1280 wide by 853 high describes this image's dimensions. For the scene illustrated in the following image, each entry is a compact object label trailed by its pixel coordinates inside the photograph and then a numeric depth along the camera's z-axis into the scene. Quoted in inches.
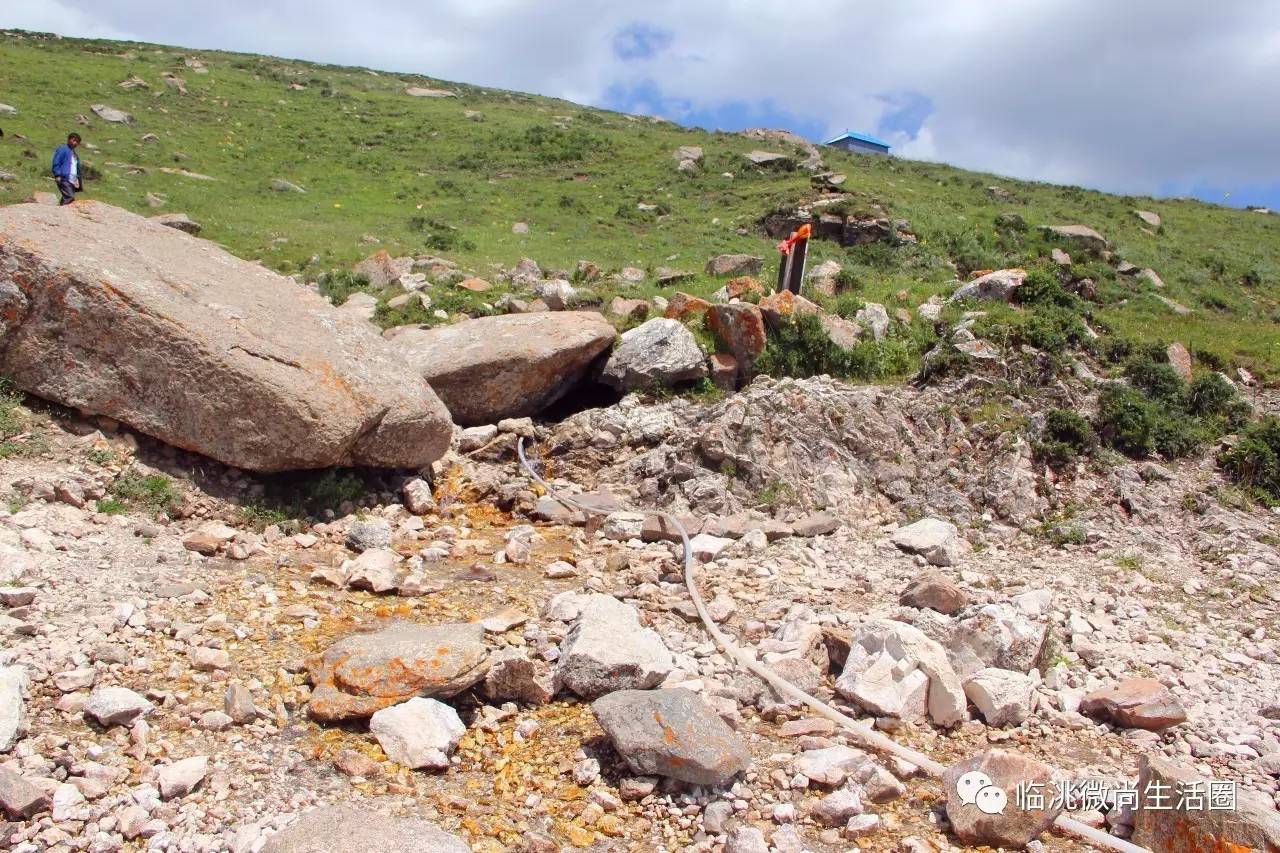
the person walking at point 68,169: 583.8
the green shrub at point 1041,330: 438.0
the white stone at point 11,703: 167.0
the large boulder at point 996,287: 538.3
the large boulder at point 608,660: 217.0
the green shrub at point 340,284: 601.3
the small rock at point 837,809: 175.8
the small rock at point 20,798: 150.4
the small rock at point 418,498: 362.3
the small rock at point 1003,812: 169.2
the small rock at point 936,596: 270.2
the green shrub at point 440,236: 823.1
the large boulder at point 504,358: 443.8
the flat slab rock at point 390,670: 195.2
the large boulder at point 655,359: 473.7
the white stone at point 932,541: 329.4
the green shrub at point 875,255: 904.1
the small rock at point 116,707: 179.5
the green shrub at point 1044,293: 526.9
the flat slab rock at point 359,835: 147.7
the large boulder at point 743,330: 482.9
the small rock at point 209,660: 207.5
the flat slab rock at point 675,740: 179.9
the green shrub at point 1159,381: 424.8
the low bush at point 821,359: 471.2
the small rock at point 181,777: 162.7
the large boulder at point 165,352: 293.7
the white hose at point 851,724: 169.3
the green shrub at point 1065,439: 388.8
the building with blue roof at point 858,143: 2329.7
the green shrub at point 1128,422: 399.5
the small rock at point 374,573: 275.1
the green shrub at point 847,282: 641.6
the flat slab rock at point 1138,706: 215.0
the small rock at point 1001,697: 219.3
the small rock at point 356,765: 179.0
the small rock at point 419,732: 185.3
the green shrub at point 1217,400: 419.2
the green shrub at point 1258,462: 375.2
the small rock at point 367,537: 315.6
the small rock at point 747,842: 164.2
